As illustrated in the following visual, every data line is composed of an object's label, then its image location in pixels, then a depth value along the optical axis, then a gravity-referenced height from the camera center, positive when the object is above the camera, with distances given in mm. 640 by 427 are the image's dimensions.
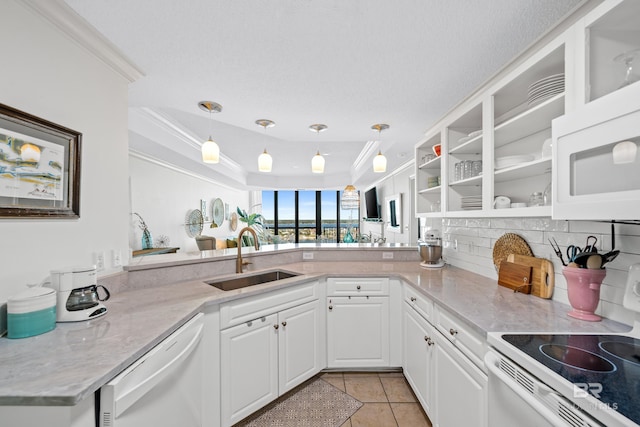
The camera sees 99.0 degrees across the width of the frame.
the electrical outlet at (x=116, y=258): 1683 -270
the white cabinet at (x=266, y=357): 1660 -982
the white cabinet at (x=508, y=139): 1337 +495
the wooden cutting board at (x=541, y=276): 1534 -358
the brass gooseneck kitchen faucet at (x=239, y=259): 2275 -379
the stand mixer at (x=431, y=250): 2516 -330
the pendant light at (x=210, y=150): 2209 +542
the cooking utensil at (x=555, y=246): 1495 -179
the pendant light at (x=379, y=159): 2664 +543
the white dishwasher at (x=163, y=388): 865 -664
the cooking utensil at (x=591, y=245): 1257 -149
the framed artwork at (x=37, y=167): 1099 +212
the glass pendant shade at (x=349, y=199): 6863 +414
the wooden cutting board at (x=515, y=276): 1646 -396
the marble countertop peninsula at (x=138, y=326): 783 -487
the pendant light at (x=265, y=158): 2510 +535
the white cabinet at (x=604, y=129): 851 +293
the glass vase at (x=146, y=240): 3881 -364
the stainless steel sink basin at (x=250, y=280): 2179 -560
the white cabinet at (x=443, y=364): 1249 -836
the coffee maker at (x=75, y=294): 1208 -363
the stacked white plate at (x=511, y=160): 1519 +308
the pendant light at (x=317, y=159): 2662 +551
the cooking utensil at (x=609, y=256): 1173 -182
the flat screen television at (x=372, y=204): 7031 +269
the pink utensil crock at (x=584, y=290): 1224 -349
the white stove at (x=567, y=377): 708 -481
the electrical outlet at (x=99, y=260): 1555 -260
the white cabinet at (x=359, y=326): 2285 -935
